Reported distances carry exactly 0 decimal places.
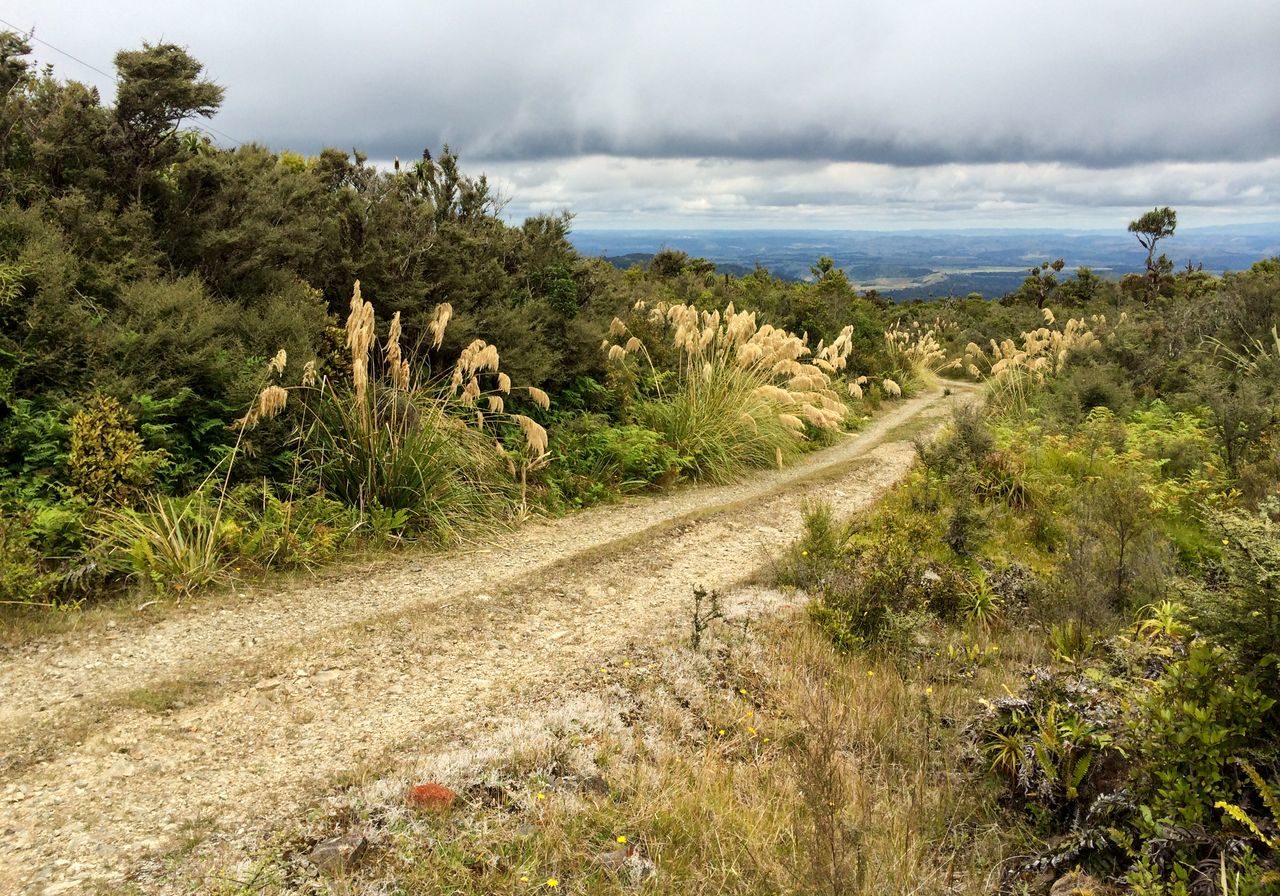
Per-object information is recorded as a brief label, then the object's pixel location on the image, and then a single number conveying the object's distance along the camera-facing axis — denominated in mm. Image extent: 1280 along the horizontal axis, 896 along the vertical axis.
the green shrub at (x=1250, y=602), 2707
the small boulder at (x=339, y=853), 2992
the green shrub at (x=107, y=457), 5668
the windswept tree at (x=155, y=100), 7113
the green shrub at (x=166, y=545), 5480
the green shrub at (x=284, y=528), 5973
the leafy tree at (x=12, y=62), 7227
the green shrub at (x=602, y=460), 8727
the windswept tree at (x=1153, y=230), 34844
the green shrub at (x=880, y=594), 5207
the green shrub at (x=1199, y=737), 2656
